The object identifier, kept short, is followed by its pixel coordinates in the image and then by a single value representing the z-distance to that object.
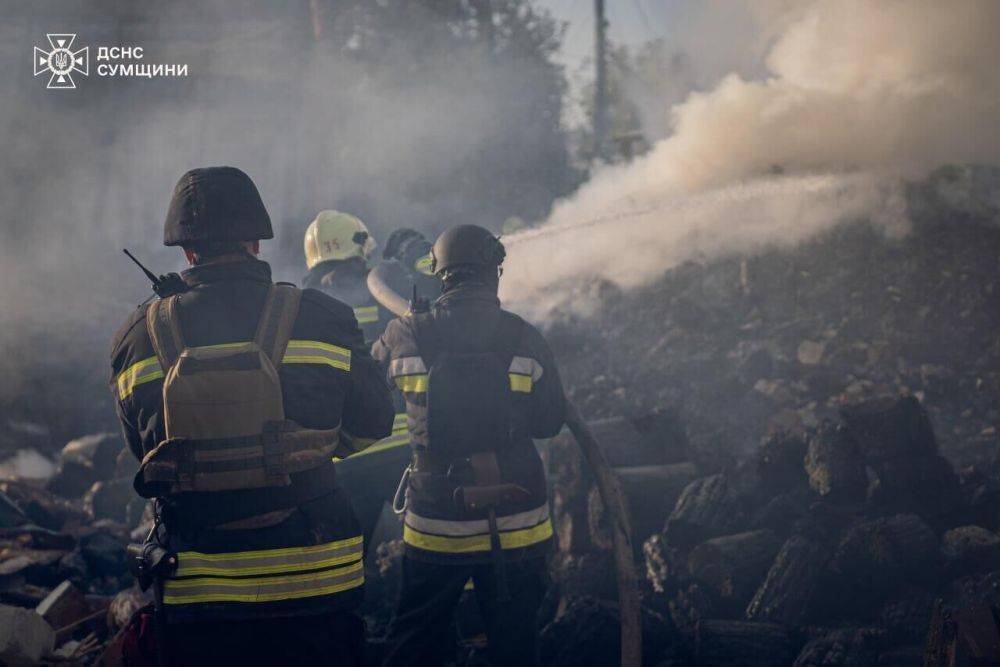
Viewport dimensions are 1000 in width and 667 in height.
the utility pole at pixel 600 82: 19.08
